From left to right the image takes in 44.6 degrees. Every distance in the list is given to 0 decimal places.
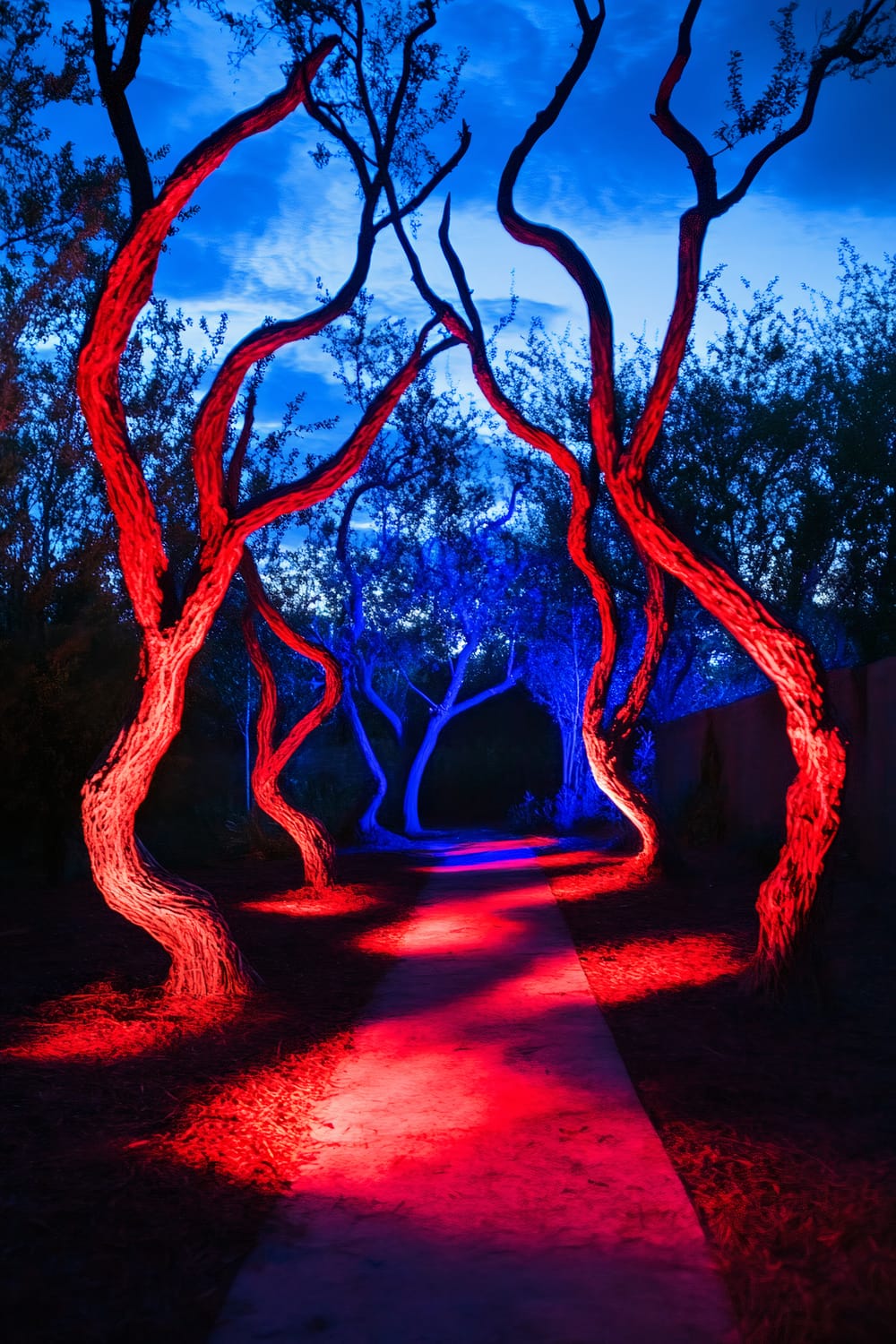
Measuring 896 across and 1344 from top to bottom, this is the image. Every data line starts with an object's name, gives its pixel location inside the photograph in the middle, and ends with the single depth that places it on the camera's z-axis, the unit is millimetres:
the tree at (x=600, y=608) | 12305
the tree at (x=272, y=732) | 12508
